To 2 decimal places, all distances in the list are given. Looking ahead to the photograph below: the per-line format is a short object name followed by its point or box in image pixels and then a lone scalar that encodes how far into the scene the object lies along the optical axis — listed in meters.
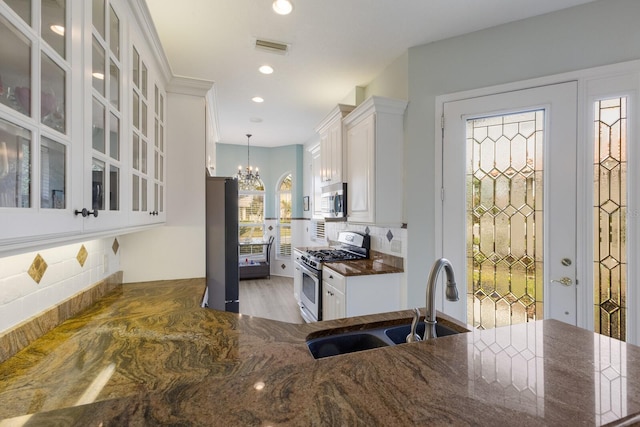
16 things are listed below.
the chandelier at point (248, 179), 5.61
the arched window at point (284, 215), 6.31
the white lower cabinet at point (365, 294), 2.53
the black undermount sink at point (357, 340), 1.25
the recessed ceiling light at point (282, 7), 2.00
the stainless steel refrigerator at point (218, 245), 2.36
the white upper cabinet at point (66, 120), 0.67
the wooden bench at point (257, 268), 5.86
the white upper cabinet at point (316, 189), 4.59
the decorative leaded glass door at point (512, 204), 1.97
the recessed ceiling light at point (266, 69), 2.91
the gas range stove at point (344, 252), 3.22
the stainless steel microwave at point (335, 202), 3.13
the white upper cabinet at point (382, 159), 2.58
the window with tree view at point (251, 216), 6.29
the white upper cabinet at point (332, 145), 3.17
